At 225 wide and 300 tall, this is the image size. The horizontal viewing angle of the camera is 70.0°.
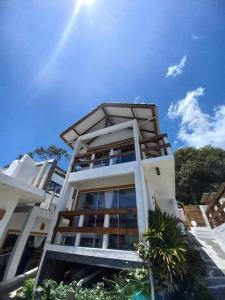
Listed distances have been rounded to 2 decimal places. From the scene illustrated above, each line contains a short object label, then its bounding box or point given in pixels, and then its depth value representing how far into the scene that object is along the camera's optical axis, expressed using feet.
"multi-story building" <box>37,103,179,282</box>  18.10
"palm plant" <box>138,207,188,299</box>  13.37
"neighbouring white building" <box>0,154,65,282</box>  21.84
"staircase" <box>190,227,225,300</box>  15.62
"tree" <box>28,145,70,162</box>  89.15
